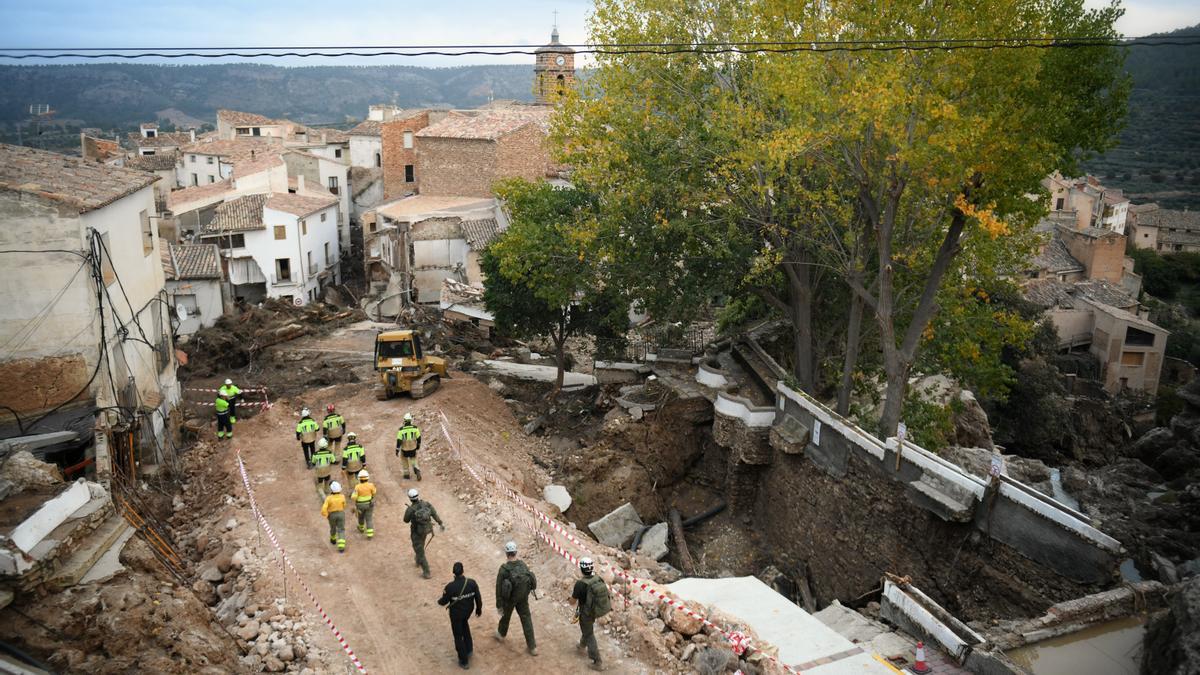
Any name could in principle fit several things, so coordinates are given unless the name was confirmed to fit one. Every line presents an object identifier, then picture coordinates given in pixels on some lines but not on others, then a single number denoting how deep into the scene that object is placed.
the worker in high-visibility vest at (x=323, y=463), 17.19
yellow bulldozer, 24.19
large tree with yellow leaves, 15.30
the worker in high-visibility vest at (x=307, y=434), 18.70
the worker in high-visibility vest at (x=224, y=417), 20.23
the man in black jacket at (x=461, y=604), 11.34
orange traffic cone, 12.20
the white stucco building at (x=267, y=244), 42.59
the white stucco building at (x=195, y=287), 36.06
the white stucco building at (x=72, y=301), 16.03
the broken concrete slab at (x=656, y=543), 21.03
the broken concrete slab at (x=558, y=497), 21.34
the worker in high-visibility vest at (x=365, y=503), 15.28
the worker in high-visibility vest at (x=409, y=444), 18.11
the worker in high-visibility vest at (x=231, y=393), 20.53
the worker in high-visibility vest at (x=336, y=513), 14.84
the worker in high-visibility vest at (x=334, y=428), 18.92
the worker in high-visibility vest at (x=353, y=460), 17.23
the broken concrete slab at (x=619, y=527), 21.45
